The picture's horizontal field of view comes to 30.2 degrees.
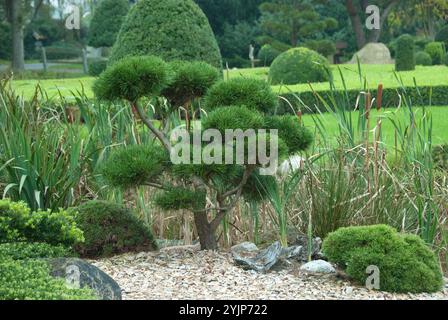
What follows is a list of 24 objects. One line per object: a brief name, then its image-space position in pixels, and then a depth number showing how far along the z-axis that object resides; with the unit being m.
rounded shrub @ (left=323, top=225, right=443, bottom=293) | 4.65
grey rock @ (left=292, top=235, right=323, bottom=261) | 5.37
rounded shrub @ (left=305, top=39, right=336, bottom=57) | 29.61
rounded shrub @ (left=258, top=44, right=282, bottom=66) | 30.61
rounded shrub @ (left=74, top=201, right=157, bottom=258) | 5.29
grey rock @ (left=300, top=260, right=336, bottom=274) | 5.01
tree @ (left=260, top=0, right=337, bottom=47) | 30.58
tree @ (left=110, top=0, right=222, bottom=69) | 13.03
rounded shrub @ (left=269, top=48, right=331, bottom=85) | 16.81
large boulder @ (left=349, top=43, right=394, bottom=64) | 27.33
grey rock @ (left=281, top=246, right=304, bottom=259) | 5.25
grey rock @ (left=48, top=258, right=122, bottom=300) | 4.15
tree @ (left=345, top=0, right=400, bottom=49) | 32.75
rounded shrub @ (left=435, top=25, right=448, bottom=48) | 34.50
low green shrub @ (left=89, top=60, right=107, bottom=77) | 27.36
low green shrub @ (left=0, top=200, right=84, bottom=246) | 4.82
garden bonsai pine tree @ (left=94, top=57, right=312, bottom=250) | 4.78
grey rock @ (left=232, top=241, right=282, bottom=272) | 4.96
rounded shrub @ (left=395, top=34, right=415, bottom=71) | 22.58
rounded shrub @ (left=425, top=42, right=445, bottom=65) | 30.62
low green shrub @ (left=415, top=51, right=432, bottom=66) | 28.83
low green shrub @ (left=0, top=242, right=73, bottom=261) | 4.61
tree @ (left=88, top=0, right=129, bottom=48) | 30.20
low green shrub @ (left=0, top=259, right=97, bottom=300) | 3.80
